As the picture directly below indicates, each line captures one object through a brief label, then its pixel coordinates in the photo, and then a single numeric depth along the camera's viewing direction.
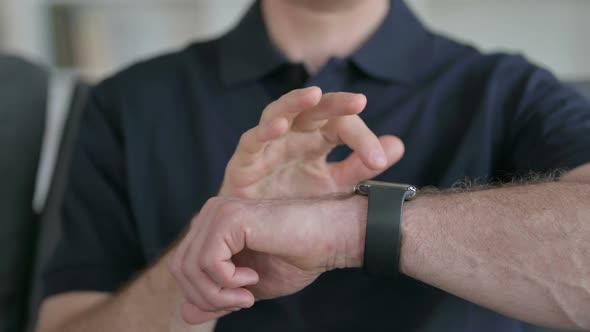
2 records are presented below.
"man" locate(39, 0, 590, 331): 0.52
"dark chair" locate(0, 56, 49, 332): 0.99
